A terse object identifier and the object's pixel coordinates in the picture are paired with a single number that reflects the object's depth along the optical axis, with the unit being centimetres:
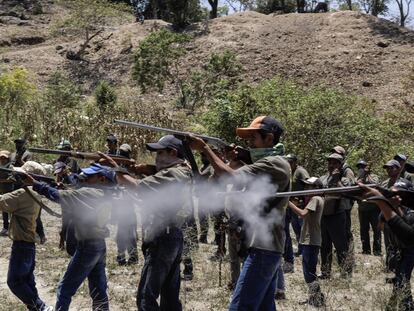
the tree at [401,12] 3862
